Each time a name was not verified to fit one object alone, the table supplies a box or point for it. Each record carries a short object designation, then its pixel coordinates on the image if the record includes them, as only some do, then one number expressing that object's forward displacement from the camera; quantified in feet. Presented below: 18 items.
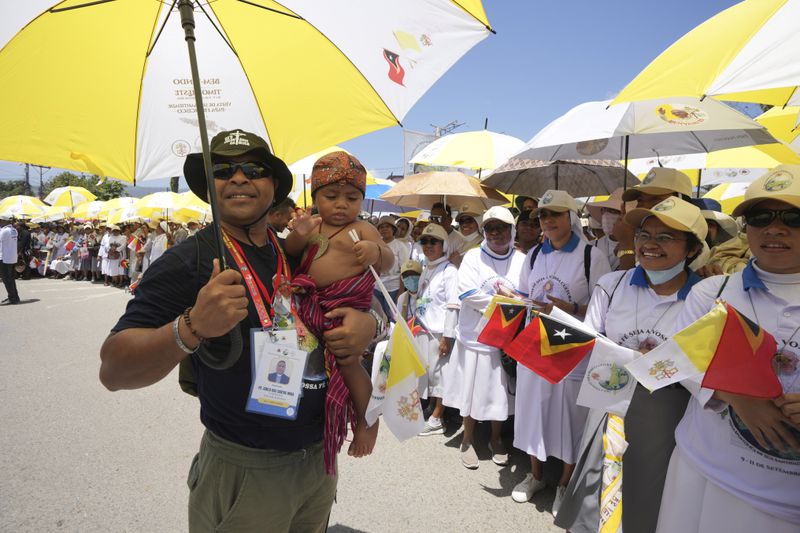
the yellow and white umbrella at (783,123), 13.34
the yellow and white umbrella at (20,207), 66.73
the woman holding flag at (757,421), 5.55
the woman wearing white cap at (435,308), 15.66
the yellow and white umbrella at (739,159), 15.38
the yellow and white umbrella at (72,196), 67.92
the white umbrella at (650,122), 10.15
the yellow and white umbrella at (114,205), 57.88
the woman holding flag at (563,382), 11.16
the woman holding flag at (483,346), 13.39
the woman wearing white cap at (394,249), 21.35
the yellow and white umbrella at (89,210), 61.21
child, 5.52
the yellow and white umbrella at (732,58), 5.91
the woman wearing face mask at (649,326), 7.72
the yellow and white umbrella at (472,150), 17.74
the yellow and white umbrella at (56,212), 67.67
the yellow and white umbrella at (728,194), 21.35
